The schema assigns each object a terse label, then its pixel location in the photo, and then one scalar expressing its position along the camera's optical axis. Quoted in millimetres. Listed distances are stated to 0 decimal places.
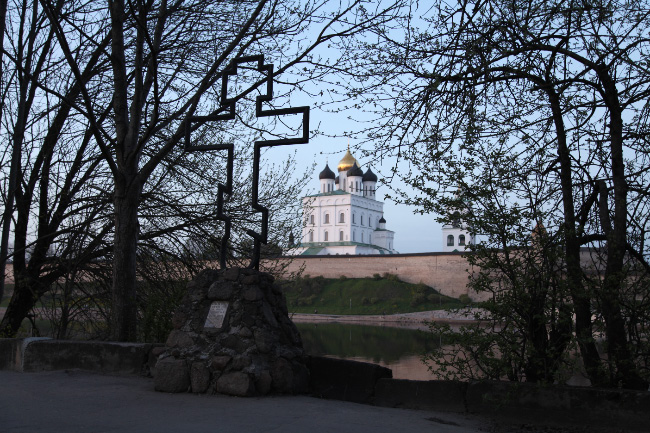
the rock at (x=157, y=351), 6327
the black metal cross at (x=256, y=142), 6551
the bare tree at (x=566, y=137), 5188
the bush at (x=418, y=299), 55266
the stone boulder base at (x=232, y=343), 5410
